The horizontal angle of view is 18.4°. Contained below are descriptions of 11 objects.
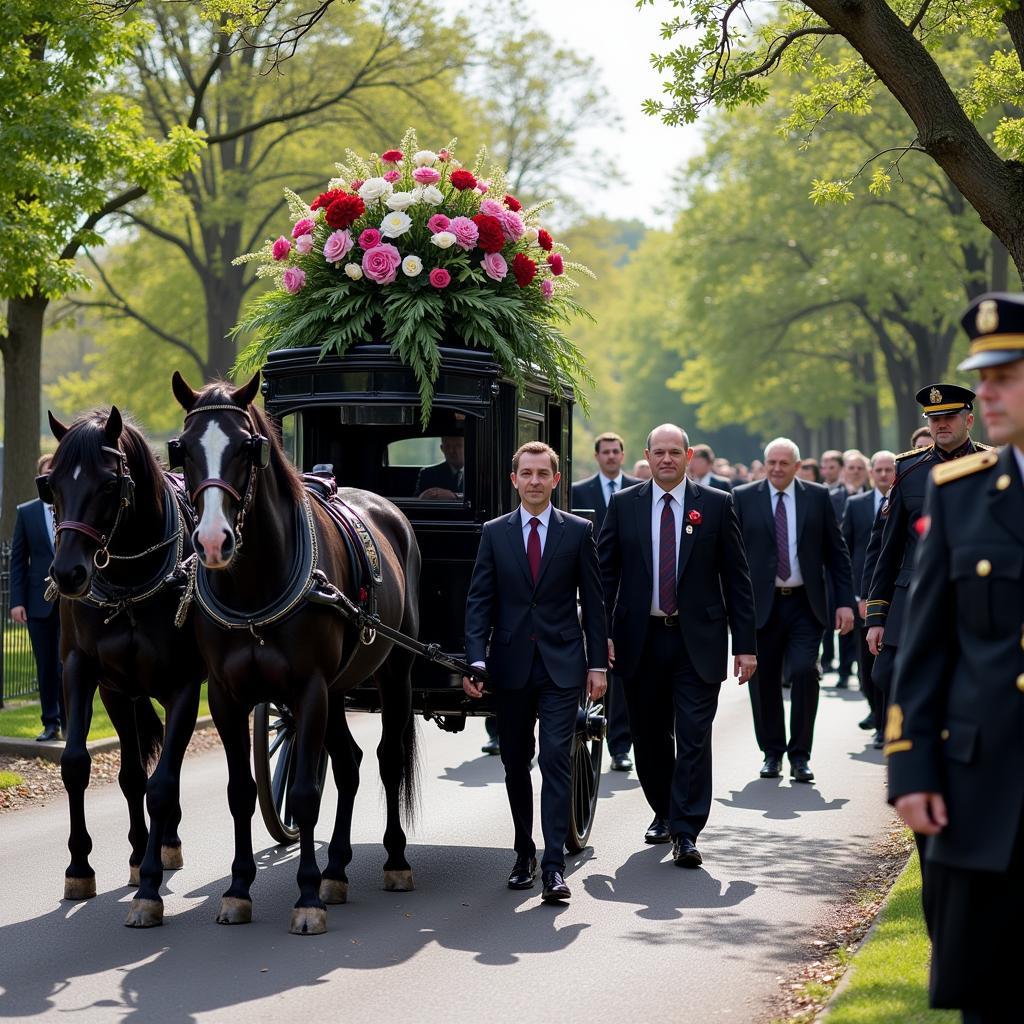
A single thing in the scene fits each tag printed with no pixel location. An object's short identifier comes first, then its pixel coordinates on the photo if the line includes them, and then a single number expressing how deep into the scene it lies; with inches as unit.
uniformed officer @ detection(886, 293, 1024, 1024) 306.3
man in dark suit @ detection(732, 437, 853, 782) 906.1
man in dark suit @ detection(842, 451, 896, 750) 1075.3
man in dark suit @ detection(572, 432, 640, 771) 1091.3
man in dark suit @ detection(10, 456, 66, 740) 986.1
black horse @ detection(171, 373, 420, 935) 541.0
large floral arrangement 748.0
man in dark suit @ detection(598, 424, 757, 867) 687.7
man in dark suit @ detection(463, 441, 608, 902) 634.8
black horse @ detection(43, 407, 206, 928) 574.6
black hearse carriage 728.3
